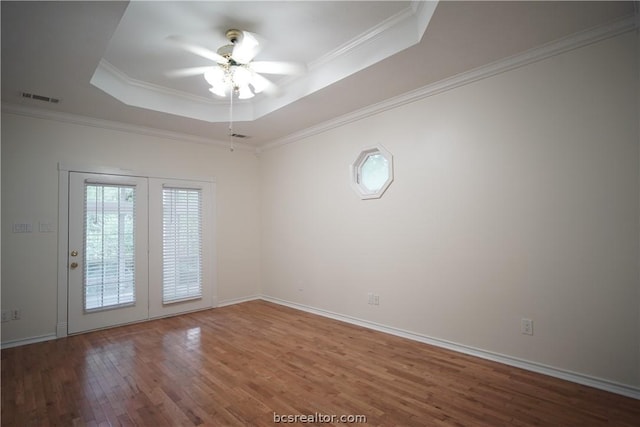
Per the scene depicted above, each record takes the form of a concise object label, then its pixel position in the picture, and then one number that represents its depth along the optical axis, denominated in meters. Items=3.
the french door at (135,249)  4.08
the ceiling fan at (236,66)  2.84
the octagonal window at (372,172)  3.91
